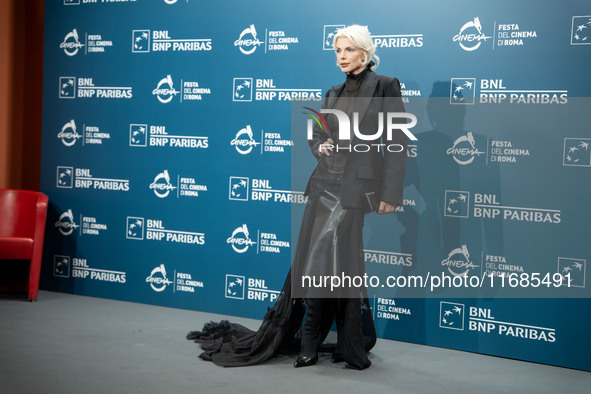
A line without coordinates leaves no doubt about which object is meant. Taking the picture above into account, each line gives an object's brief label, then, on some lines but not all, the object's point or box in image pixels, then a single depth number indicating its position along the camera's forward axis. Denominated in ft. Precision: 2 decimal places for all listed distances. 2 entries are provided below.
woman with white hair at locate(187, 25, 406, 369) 12.98
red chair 17.47
